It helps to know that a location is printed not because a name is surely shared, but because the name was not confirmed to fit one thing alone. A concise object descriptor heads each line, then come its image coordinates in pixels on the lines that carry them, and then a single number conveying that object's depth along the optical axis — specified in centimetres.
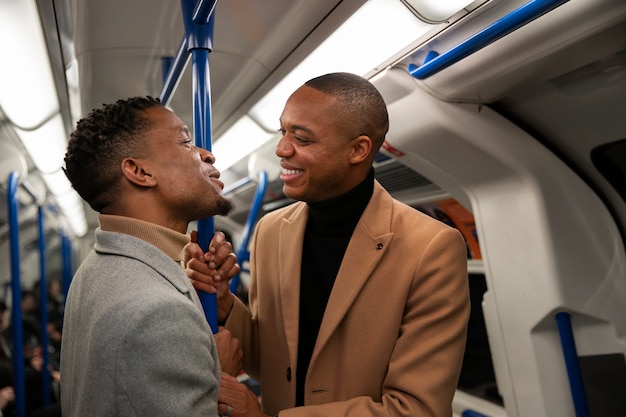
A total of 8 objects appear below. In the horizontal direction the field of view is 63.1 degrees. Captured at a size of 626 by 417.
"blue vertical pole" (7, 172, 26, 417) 377
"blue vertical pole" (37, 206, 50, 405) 547
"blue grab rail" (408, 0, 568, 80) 147
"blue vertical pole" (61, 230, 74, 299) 797
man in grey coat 106
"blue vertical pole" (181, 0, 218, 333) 176
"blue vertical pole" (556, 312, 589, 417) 226
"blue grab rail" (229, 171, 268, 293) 399
